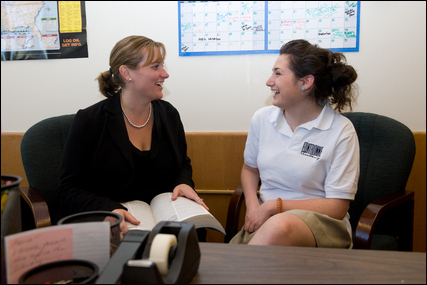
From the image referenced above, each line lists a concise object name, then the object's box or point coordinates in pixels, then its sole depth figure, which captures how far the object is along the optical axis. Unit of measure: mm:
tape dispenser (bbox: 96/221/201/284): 759
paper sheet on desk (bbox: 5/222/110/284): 777
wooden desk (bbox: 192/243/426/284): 866
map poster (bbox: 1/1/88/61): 2303
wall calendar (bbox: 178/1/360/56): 2154
